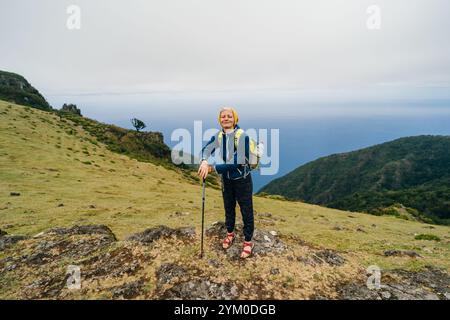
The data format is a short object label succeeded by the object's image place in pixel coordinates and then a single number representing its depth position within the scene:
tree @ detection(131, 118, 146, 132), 106.62
